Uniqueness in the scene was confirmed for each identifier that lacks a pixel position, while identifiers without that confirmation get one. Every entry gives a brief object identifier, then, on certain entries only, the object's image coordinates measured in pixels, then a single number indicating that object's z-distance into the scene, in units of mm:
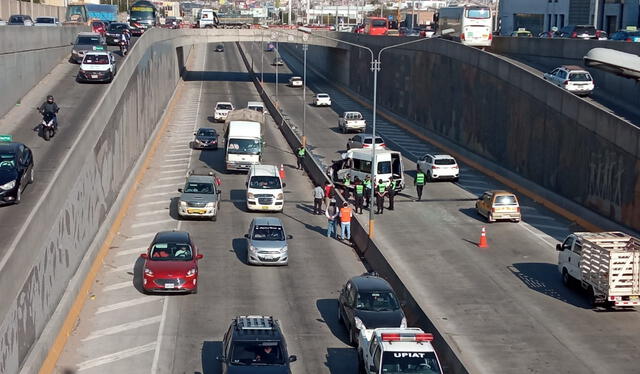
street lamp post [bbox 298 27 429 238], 40719
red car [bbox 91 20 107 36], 83806
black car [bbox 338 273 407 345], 27172
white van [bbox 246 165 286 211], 46594
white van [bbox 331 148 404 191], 50594
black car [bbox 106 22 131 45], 71938
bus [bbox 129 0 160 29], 103875
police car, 22250
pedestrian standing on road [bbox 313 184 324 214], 46594
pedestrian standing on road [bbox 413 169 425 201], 48781
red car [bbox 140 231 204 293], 32469
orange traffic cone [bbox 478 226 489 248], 40656
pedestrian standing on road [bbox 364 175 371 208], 48281
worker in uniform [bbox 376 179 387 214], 46844
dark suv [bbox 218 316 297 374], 22719
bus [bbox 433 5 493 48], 68312
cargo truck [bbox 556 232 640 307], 30078
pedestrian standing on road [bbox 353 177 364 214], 46562
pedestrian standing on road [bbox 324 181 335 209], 46969
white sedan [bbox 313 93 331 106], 93250
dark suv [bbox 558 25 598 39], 71688
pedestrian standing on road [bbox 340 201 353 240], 41281
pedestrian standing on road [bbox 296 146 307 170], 59250
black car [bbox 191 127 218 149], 65188
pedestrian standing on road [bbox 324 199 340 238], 41781
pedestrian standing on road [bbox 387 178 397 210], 48000
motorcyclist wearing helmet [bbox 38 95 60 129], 40031
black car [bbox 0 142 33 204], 31016
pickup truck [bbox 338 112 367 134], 75375
